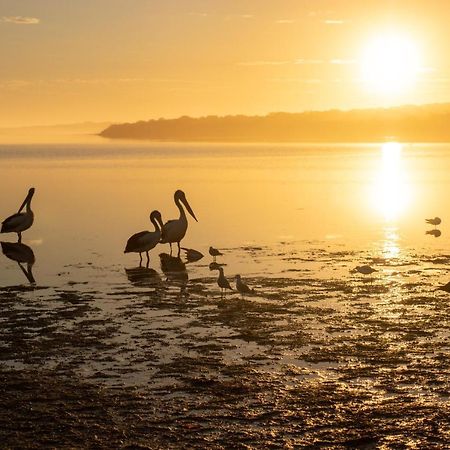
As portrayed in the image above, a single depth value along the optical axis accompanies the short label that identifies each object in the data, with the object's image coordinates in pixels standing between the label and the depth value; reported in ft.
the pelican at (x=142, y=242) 75.61
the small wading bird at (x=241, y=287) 53.78
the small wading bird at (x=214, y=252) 72.33
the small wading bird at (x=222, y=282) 54.80
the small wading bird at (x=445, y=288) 55.12
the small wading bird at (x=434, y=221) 96.48
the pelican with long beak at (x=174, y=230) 81.77
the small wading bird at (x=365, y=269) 60.89
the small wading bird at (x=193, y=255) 73.77
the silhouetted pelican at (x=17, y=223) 94.43
